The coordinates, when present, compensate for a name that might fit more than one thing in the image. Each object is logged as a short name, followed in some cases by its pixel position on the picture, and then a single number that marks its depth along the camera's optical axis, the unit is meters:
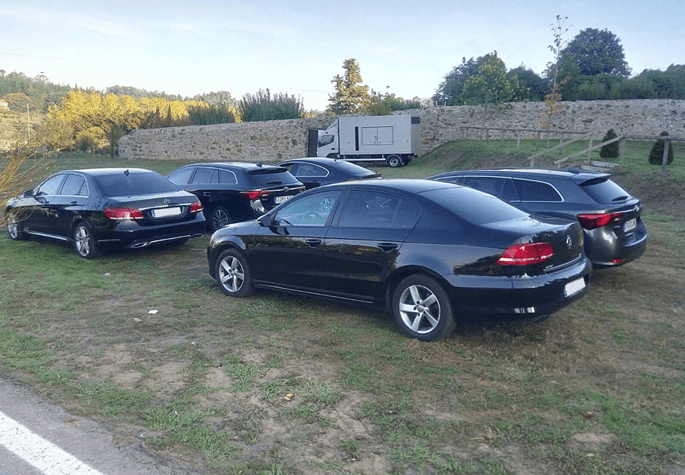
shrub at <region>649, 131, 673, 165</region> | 18.10
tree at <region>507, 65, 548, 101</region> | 53.28
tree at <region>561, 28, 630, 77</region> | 65.75
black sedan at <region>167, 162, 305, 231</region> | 11.29
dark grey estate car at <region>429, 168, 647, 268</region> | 6.90
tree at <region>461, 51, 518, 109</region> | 36.72
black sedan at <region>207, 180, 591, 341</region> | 5.11
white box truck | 31.95
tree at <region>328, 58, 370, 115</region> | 70.44
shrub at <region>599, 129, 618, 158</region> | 20.52
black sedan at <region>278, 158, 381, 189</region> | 13.41
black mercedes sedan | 9.14
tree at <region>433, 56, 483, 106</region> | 74.69
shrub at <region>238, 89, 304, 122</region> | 43.19
